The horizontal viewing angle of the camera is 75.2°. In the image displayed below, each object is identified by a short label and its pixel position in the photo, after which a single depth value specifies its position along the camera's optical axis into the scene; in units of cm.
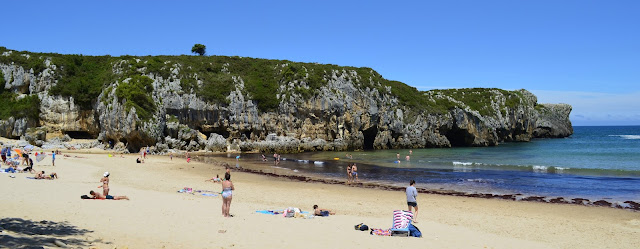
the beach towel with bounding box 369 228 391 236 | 1125
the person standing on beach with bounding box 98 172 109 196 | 1538
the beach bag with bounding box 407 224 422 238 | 1131
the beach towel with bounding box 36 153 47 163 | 2723
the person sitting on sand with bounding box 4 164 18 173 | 2147
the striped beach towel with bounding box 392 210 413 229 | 1141
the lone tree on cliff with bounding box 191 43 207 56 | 7900
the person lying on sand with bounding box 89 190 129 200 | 1459
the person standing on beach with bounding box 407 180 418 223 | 1435
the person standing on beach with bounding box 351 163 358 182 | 2758
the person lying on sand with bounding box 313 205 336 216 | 1433
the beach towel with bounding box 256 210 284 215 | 1422
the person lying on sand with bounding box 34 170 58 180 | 2003
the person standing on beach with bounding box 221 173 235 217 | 1299
